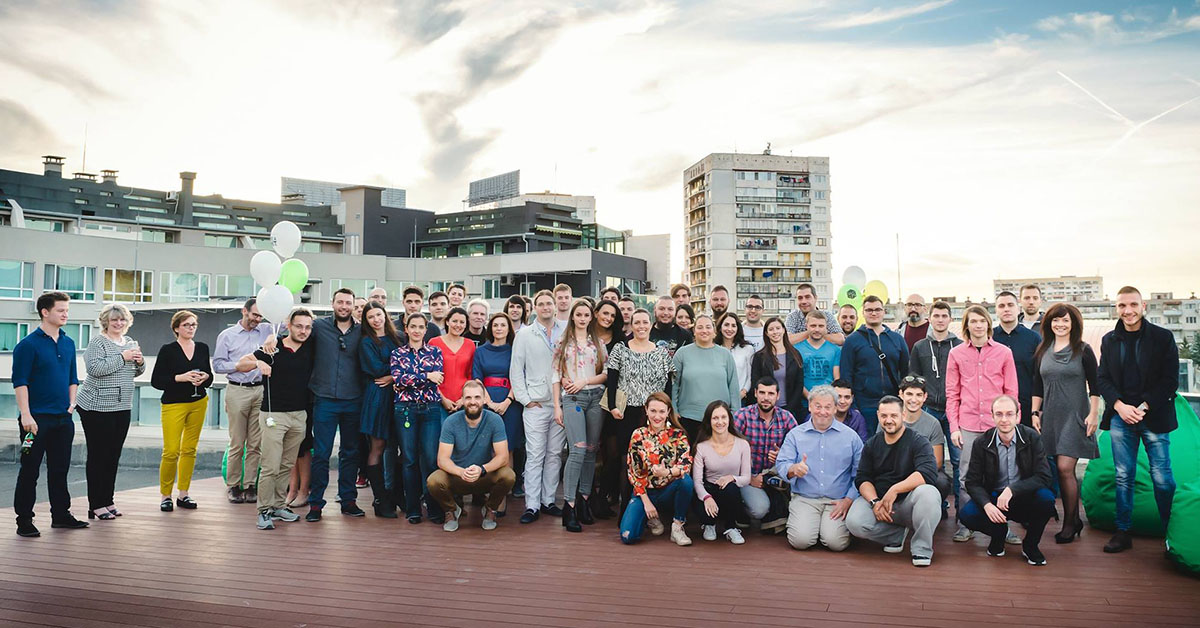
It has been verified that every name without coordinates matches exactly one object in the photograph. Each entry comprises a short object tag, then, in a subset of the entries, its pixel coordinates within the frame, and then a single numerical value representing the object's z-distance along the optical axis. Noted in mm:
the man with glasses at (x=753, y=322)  7039
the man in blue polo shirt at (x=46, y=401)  5363
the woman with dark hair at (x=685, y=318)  6855
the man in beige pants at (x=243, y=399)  6414
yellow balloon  10234
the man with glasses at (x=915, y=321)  7000
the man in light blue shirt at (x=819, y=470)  5199
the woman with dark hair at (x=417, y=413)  6016
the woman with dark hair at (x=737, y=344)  6477
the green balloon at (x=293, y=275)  9633
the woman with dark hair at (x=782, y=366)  6355
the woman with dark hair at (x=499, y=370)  6285
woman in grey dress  5355
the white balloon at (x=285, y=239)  8281
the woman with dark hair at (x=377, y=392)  6172
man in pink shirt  5625
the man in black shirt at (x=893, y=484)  4969
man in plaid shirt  5727
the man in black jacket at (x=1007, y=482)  4848
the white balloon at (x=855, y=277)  11273
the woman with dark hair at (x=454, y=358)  6215
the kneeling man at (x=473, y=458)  5762
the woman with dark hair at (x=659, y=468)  5527
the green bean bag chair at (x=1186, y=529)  4402
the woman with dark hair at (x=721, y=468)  5504
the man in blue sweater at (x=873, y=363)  6391
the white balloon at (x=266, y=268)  7770
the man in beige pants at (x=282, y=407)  5859
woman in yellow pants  6238
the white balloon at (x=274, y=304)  6801
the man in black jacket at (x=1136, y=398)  5020
